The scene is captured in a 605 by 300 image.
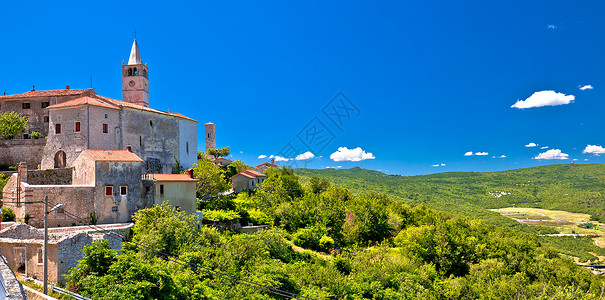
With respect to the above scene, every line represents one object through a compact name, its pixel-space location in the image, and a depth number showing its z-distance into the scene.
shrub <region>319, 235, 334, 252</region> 44.01
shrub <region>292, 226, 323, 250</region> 43.91
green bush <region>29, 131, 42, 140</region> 42.91
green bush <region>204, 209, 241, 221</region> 39.31
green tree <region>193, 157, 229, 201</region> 45.50
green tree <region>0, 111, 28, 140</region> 41.00
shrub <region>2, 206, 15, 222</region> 28.28
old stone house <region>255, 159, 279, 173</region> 82.28
